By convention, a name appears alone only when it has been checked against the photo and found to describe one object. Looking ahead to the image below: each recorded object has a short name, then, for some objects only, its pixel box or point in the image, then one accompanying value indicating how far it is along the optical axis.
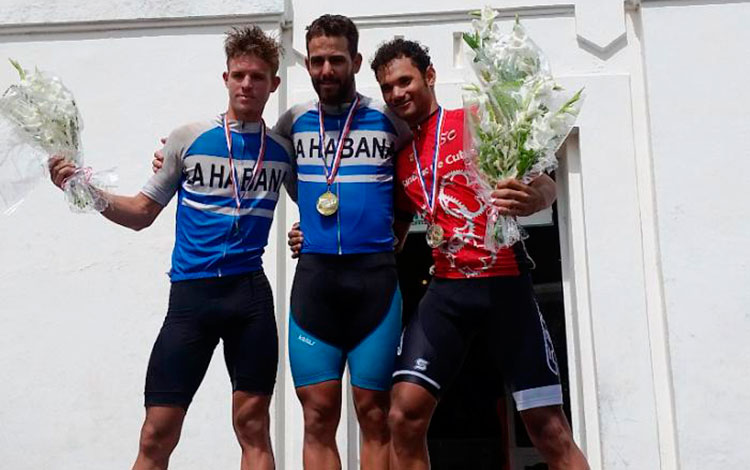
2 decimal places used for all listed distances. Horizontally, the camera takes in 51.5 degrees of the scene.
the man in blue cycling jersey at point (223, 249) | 3.29
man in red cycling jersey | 3.18
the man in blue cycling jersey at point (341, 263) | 3.26
